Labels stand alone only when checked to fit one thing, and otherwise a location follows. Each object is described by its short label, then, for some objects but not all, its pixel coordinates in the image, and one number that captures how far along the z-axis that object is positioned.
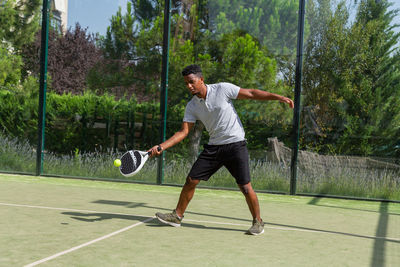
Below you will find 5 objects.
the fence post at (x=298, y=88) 7.63
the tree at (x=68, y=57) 8.76
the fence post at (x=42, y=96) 8.74
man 4.68
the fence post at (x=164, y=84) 8.27
